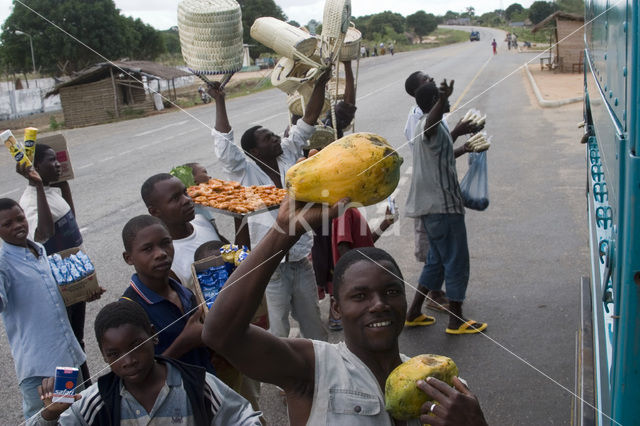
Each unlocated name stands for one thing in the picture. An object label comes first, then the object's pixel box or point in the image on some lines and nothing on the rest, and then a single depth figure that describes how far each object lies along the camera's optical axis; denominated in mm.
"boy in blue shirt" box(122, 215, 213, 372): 2822
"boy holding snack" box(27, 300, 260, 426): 2279
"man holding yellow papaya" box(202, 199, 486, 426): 1680
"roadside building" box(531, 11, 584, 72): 27719
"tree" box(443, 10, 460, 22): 144125
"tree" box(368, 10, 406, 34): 77438
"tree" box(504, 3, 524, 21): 65212
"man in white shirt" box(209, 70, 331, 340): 4082
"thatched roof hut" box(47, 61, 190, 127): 25281
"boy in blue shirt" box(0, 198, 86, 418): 3248
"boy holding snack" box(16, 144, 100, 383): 4082
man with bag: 4719
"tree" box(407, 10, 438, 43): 101125
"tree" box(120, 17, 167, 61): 39938
